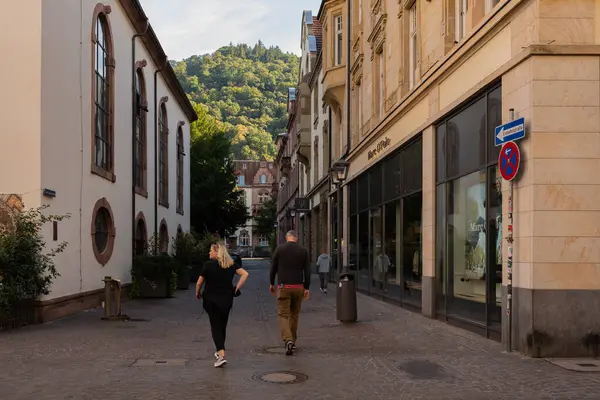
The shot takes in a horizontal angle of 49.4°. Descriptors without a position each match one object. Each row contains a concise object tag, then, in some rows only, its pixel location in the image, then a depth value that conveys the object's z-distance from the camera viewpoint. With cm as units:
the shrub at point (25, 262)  1185
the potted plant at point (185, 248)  2752
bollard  1363
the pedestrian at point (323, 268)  2346
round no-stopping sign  878
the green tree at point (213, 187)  4375
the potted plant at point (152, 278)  2062
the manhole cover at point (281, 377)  738
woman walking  844
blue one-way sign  874
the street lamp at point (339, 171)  1679
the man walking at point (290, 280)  945
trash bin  1302
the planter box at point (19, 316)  1210
